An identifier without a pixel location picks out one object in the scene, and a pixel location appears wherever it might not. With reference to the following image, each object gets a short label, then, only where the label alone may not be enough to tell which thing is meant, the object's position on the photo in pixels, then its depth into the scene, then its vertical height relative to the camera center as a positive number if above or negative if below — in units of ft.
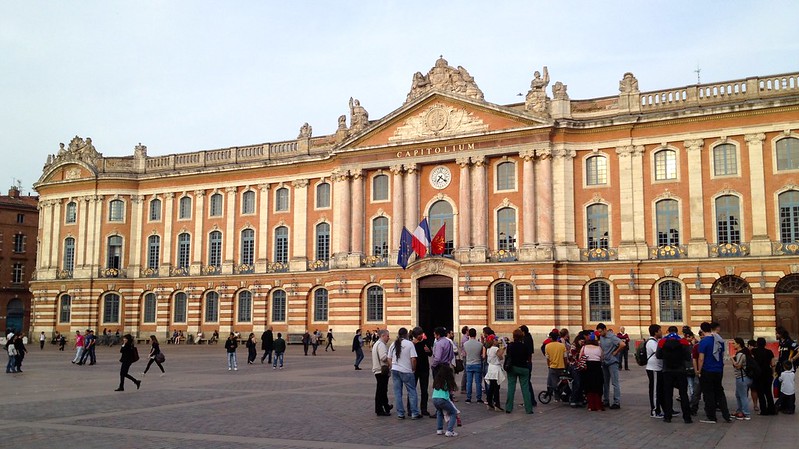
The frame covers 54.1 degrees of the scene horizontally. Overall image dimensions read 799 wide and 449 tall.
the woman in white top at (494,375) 62.18 -5.53
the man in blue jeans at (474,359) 66.03 -4.56
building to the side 262.67 +16.11
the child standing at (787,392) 58.95 -6.56
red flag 160.56 +12.71
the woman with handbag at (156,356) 90.89 -5.79
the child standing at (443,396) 48.96 -5.74
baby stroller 66.28 -7.36
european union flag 157.38 +11.50
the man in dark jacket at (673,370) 54.24 -4.53
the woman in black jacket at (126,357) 76.74 -5.01
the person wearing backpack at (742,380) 56.85 -5.53
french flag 156.97 +13.47
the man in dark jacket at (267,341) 117.50 -5.31
